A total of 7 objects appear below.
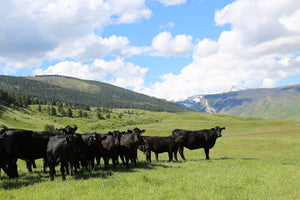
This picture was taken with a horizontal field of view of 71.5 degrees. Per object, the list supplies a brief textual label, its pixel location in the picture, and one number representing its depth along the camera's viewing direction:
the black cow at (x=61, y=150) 10.52
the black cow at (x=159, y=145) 18.61
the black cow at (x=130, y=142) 14.16
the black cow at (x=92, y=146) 12.84
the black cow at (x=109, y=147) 13.73
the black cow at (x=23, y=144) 10.80
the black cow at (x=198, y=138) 19.80
